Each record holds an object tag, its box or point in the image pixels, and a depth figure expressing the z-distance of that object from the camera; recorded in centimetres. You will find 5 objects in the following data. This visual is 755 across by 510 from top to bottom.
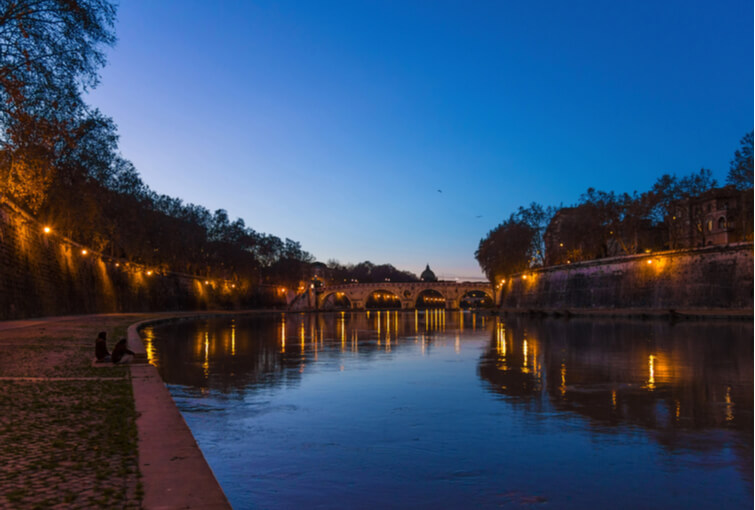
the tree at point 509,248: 8506
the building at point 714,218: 5482
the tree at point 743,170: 4988
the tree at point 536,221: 8519
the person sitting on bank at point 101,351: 1327
